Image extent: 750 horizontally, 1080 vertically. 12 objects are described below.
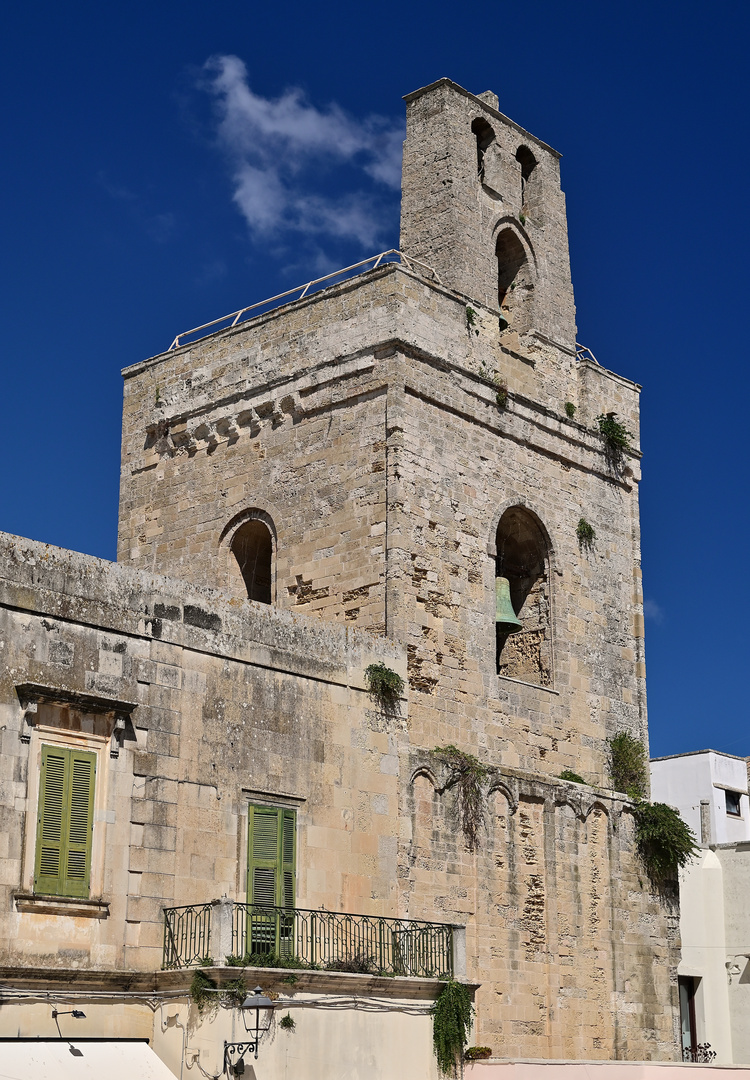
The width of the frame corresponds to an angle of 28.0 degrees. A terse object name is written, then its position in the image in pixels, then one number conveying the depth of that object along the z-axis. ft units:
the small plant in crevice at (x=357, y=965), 51.66
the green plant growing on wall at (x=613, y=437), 74.18
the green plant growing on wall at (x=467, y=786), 60.13
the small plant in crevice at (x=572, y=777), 66.03
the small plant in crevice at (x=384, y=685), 58.34
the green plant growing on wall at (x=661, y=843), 68.28
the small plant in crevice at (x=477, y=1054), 54.54
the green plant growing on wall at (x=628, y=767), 69.26
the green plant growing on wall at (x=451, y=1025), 52.47
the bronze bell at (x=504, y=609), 66.34
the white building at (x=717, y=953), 96.58
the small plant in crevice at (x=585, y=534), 71.20
